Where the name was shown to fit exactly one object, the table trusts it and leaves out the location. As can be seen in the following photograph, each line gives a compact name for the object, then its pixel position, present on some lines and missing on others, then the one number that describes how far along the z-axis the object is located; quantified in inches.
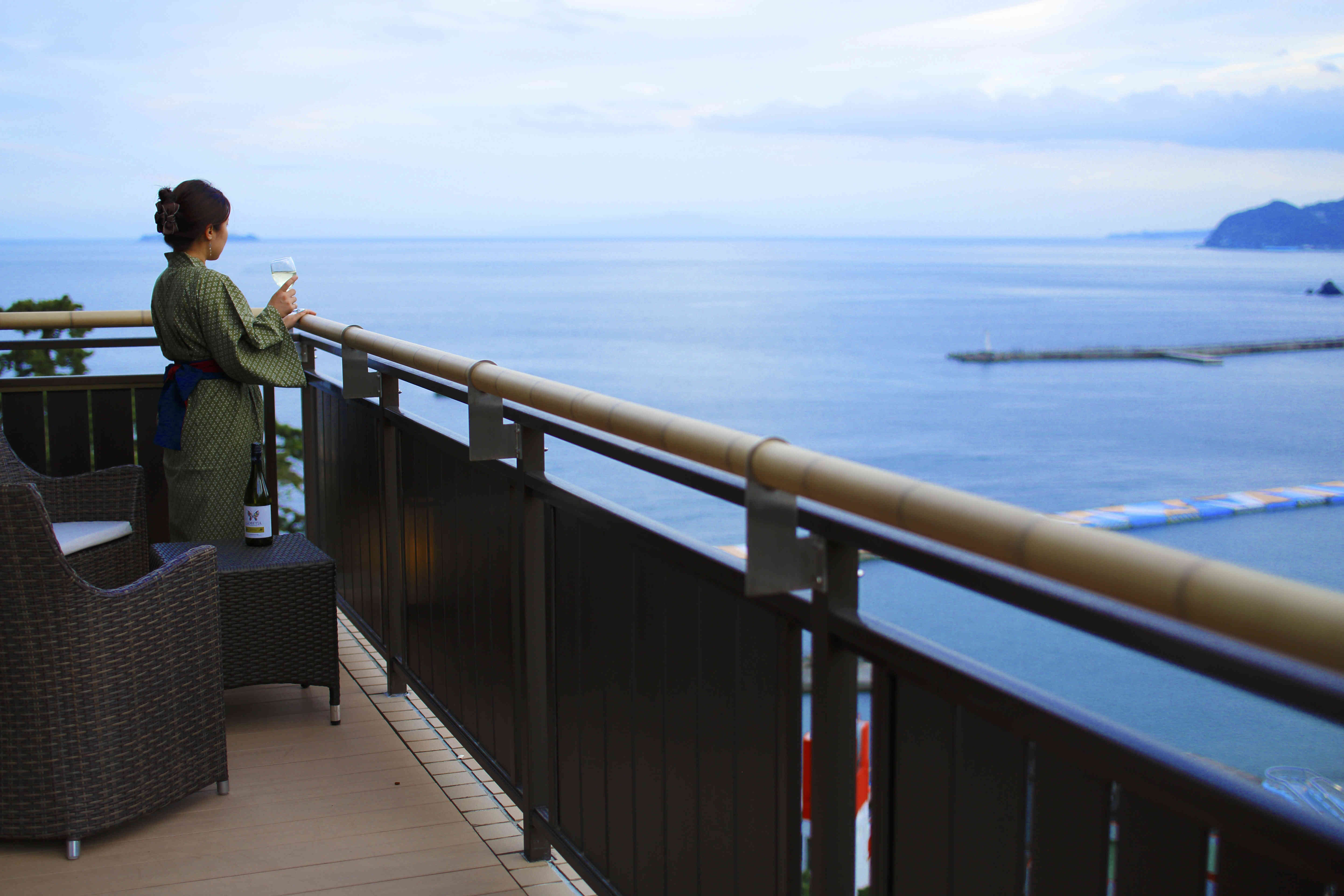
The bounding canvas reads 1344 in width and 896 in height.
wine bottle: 141.3
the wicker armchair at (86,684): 94.1
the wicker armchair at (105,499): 145.6
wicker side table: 128.9
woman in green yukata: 142.0
